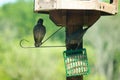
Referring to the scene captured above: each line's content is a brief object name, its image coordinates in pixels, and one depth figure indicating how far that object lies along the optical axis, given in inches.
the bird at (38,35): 419.3
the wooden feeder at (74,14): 394.1
